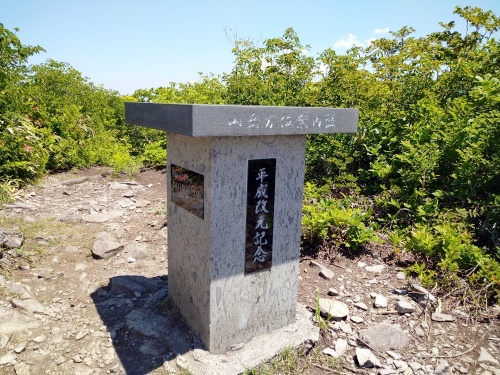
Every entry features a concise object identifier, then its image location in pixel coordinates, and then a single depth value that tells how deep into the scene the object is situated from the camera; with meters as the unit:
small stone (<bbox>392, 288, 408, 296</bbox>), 3.70
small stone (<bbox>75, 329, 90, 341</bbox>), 2.99
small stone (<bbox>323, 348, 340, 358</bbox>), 2.96
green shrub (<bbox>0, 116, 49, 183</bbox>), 6.98
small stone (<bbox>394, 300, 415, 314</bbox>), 3.43
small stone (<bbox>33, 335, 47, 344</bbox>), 2.91
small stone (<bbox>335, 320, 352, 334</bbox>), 3.21
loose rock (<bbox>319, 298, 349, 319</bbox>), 3.32
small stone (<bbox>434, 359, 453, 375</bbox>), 2.82
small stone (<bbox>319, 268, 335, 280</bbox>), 3.92
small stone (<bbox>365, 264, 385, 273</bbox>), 4.07
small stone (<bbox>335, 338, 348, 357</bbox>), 2.99
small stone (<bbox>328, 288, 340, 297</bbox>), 3.66
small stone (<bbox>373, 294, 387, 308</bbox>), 3.53
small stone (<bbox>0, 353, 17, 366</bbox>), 2.67
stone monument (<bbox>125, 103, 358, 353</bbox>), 2.46
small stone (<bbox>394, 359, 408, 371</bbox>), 2.85
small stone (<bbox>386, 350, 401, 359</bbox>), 2.97
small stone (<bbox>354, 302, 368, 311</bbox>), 3.51
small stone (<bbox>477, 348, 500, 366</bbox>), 2.91
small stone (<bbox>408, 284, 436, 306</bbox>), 3.54
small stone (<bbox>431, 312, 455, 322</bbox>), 3.35
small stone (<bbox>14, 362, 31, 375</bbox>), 2.59
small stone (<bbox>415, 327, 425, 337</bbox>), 3.21
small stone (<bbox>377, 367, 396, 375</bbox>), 2.80
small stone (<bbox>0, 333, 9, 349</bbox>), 2.82
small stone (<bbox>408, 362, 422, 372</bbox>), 2.85
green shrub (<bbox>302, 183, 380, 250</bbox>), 4.25
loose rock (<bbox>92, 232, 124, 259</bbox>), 4.49
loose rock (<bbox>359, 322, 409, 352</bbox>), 3.07
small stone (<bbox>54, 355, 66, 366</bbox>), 2.71
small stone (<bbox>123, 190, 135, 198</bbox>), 7.14
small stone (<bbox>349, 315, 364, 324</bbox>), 3.34
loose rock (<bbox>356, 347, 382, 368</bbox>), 2.85
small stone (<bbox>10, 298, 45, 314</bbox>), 3.27
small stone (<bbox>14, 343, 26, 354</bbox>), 2.77
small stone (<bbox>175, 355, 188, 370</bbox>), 2.62
